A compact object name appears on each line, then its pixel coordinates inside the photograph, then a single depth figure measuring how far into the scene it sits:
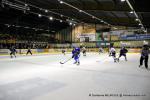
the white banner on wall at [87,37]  21.56
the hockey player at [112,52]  8.20
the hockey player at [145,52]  5.60
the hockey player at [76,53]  6.80
